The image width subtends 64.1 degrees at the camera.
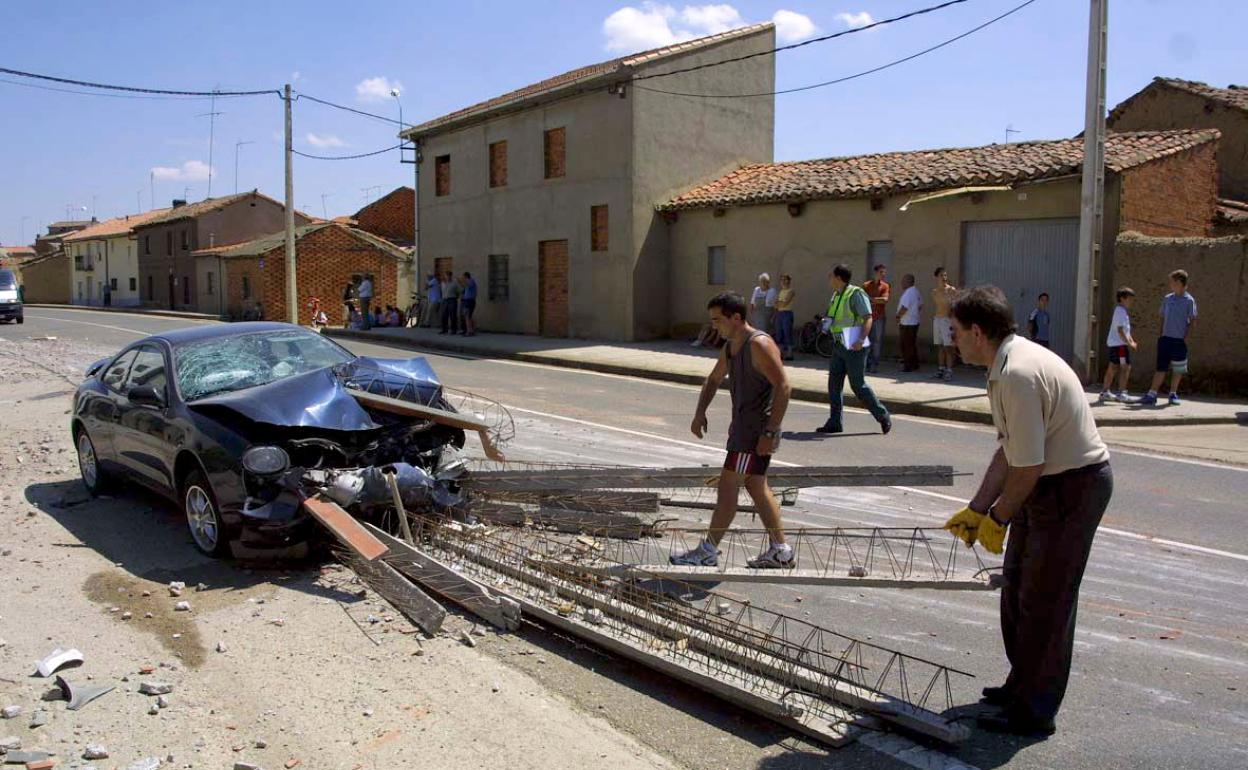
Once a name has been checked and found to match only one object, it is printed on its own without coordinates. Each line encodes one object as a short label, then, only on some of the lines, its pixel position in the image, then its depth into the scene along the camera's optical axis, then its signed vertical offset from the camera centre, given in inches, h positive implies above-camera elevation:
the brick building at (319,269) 1556.3 +58.4
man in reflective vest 403.2 -8.6
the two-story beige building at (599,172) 925.8 +136.4
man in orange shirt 654.5 +3.8
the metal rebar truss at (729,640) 155.3 -58.9
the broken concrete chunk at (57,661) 174.4 -63.7
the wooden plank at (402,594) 191.9 -58.9
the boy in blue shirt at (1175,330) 492.7 -6.8
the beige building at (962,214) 633.0 +71.0
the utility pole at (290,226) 1131.9 +90.0
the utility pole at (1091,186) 526.3 +69.0
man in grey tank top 218.5 -24.3
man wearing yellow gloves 141.5 -26.9
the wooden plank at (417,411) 251.3 -26.4
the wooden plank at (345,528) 206.7 -47.8
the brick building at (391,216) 1828.2 +165.2
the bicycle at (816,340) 753.6 -21.3
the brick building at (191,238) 1971.0 +135.3
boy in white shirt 514.0 -14.9
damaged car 227.1 -31.5
